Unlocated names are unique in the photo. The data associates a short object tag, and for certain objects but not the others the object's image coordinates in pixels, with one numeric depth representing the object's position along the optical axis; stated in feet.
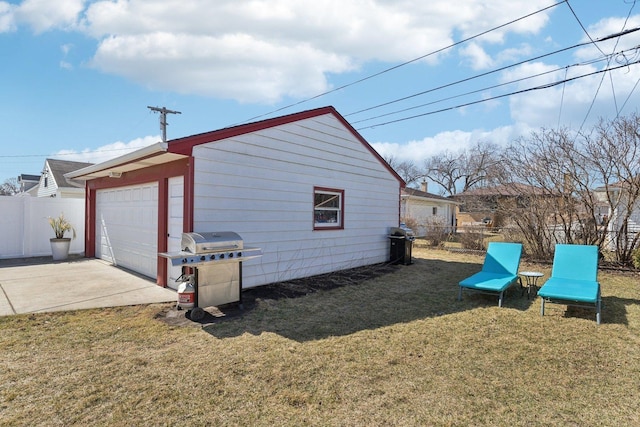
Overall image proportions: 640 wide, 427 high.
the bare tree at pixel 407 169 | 151.33
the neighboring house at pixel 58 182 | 58.80
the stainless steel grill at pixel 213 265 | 16.34
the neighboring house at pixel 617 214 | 32.01
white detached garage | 20.65
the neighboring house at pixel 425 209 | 55.81
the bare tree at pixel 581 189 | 31.50
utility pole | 60.95
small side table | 22.66
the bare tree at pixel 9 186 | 134.31
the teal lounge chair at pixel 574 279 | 17.42
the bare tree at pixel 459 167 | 128.94
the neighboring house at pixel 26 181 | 101.60
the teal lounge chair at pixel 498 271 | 20.44
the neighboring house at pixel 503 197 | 36.96
